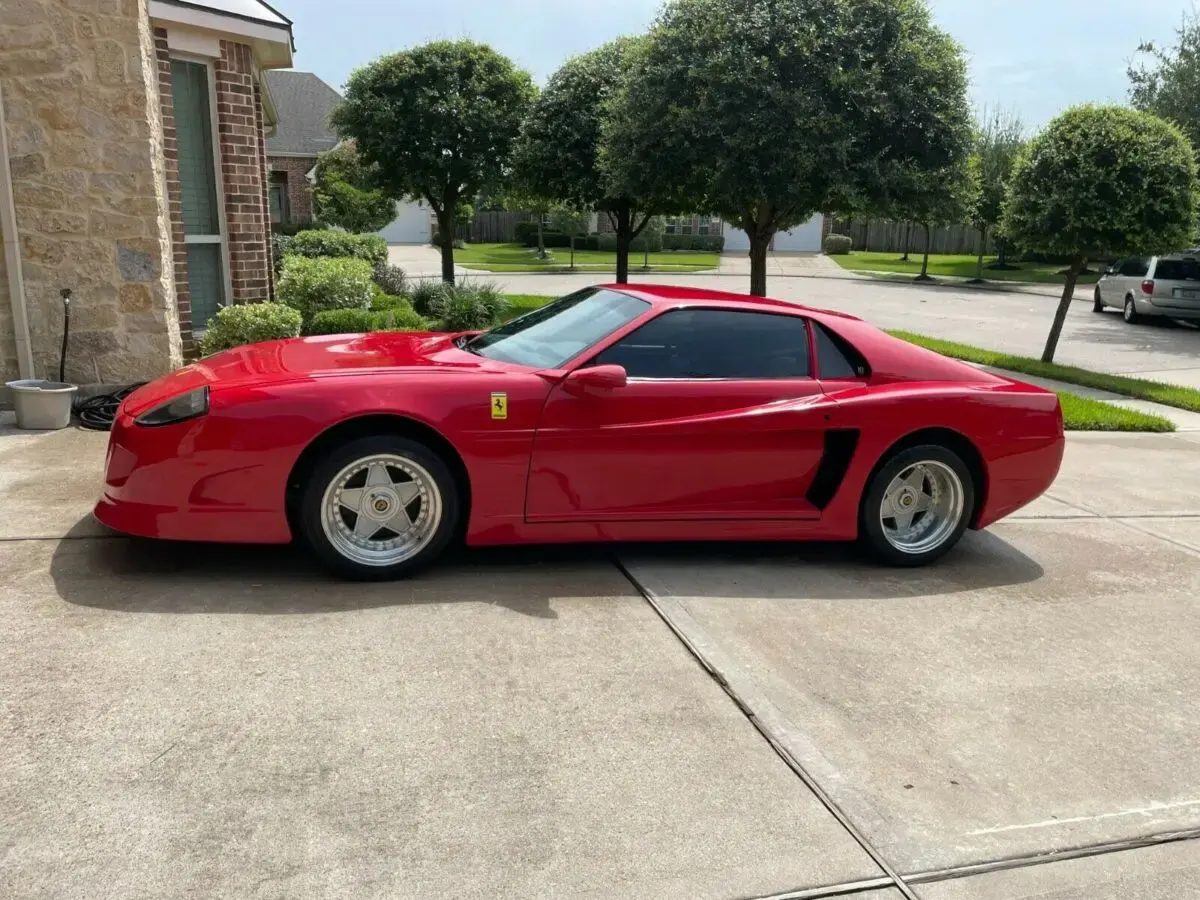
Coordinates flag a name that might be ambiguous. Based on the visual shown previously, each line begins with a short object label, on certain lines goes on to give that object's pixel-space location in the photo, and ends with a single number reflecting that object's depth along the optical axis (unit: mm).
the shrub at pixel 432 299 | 13992
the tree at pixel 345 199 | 31594
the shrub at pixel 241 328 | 8766
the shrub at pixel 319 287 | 10891
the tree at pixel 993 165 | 33375
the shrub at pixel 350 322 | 10125
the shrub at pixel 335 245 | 16234
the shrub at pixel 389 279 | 16734
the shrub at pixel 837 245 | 51406
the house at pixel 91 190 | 7340
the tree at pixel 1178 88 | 23234
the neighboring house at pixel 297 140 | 38812
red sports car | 4316
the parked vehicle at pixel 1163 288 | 20516
